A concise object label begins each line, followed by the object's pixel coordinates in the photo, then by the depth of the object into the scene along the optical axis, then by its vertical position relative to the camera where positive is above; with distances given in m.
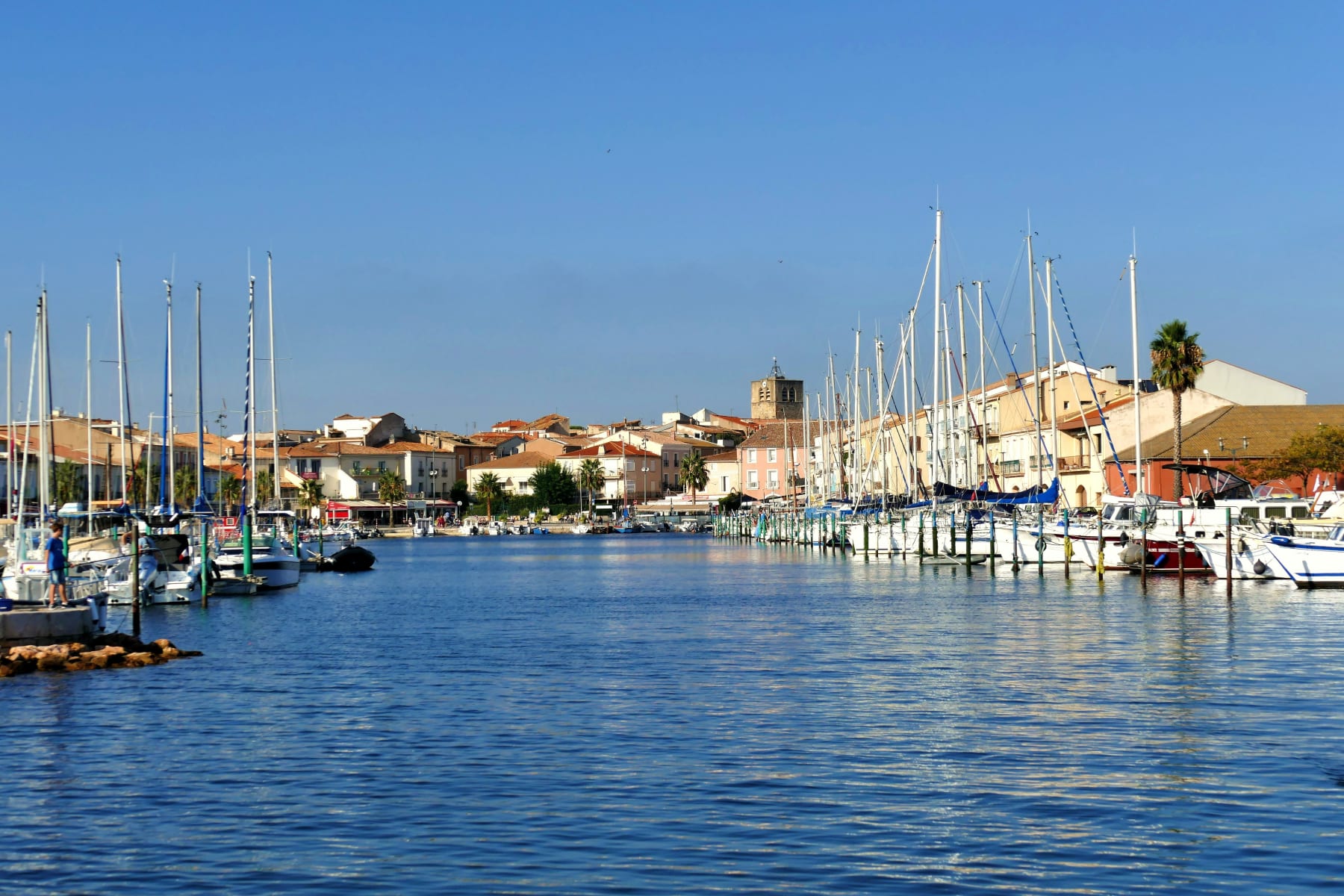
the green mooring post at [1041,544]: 60.09 -1.37
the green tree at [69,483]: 105.88 +3.50
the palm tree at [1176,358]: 67.38 +6.51
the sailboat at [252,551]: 57.22 -0.86
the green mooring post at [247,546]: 56.81 -0.64
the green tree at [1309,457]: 71.81 +2.15
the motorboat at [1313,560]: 47.69 -1.77
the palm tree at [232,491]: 148.16 +3.73
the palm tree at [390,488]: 190.62 +4.63
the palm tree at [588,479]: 199.25 +5.31
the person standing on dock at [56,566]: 33.97 -0.72
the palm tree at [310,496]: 177.50 +3.64
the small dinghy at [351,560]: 83.69 -1.87
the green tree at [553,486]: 195.50 +4.47
